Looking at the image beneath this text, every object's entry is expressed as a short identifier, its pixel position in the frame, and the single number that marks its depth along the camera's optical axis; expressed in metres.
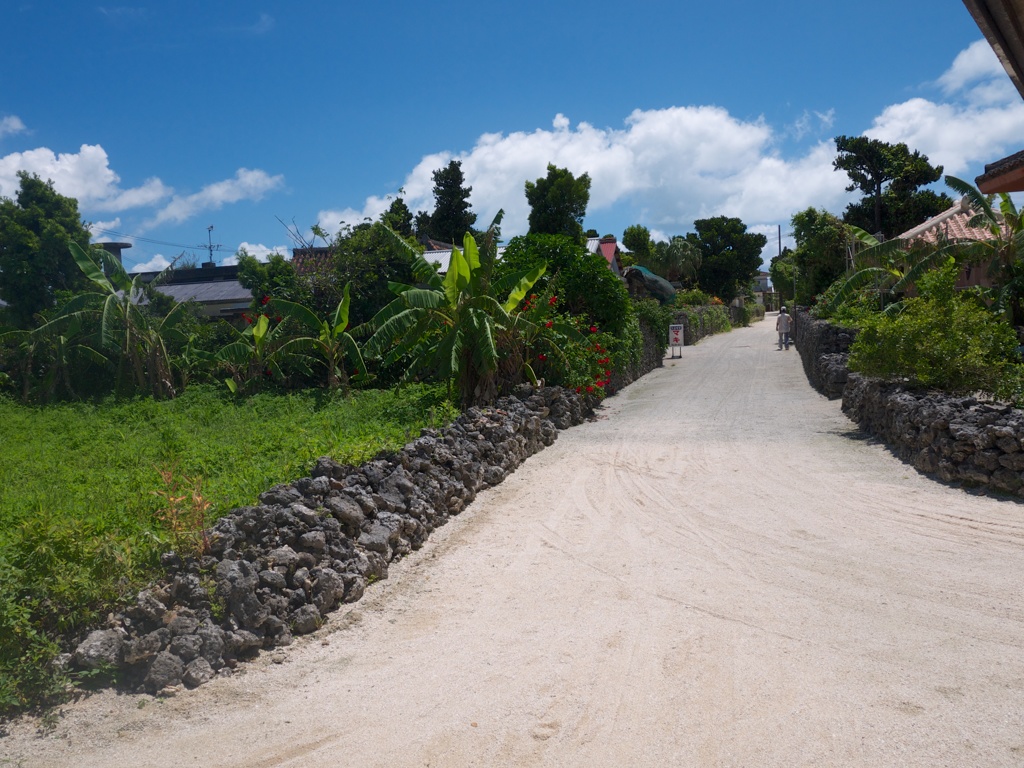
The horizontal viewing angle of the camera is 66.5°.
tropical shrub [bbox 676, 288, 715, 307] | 52.71
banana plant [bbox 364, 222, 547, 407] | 14.22
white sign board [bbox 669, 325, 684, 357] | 34.78
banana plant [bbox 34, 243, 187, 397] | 18.89
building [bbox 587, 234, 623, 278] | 45.66
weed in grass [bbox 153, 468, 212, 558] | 5.88
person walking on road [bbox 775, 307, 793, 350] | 36.00
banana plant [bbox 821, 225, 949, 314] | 19.36
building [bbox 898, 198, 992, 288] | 22.06
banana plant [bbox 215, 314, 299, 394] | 18.91
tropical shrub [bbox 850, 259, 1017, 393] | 11.66
